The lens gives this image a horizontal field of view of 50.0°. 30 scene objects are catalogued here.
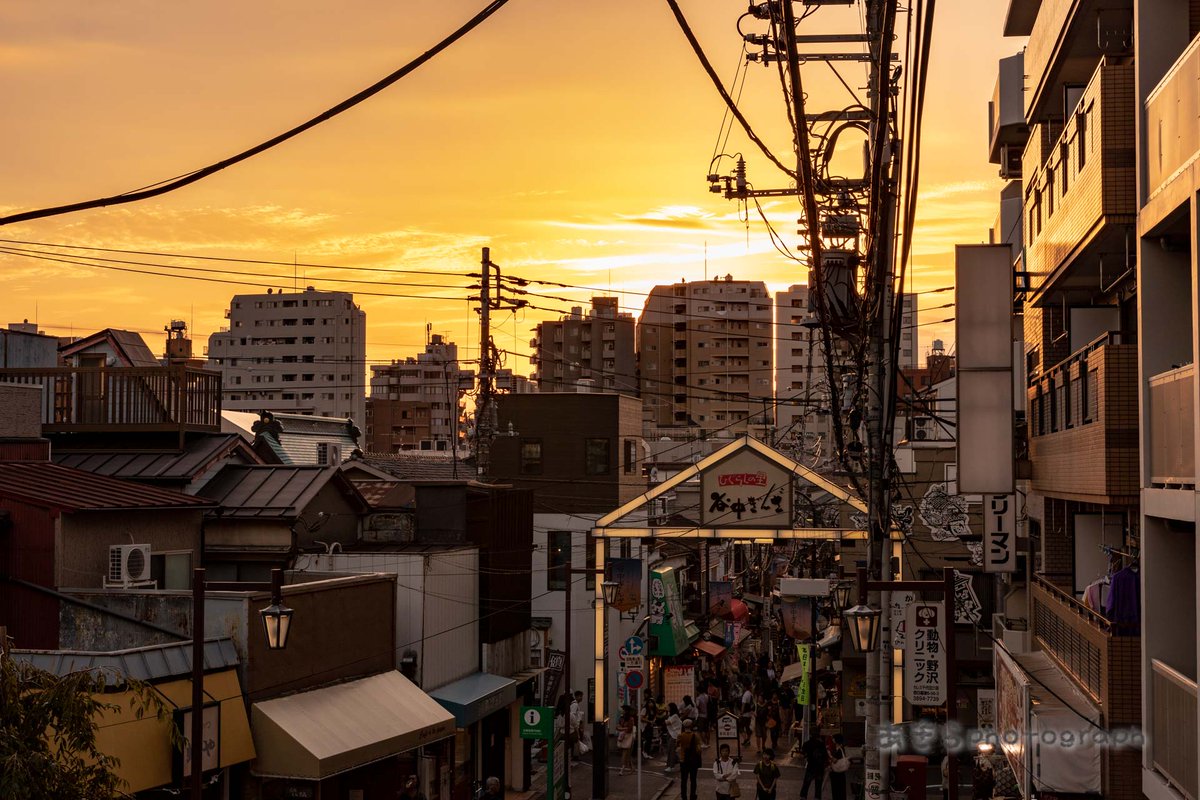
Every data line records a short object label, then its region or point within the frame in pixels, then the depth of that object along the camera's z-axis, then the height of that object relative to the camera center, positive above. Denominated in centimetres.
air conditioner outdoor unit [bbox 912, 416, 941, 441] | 5249 +157
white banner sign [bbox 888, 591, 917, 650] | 3003 -370
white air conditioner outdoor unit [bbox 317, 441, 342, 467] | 4816 +26
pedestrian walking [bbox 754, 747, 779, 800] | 2573 -632
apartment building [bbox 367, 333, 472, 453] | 13425 +596
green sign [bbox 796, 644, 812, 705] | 3438 -575
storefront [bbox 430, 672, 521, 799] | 2862 -637
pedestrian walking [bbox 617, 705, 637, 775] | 3591 -772
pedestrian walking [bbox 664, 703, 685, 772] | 3497 -749
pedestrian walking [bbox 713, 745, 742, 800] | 2731 -672
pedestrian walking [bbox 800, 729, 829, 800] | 2861 -668
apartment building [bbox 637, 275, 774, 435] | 13625 +1146
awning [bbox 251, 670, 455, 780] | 2069 -463
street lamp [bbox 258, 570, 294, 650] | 1791 -227
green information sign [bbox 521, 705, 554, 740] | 2800 -570
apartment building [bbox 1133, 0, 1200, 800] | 1352 +97
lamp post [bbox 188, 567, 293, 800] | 1590 -280
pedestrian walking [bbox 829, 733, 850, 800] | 2753 -674
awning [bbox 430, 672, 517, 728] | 2838 -541
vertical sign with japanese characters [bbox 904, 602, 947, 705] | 2906 -446
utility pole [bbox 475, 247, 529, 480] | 4397 +319
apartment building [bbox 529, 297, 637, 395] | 14162 +1289
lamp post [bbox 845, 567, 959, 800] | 1691 -213
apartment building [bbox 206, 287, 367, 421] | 13038 +1098
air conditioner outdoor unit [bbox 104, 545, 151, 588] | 2253 -185
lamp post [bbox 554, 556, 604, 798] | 3042 -708
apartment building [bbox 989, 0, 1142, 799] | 1562 +110
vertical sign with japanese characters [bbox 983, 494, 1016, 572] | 2422 -146
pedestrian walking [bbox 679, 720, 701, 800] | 2883 -670
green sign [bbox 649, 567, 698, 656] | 4488 -548
